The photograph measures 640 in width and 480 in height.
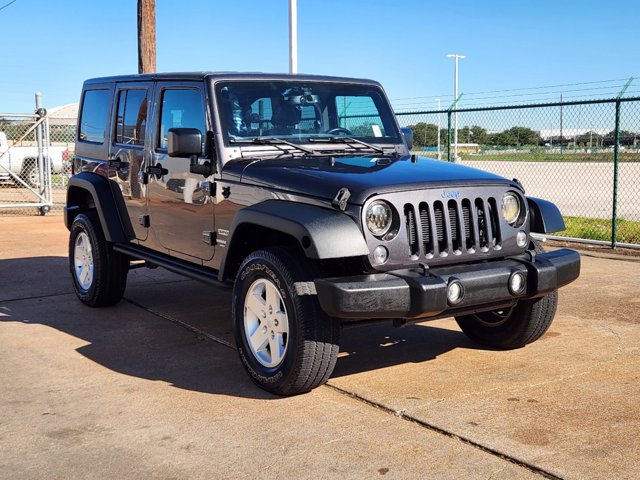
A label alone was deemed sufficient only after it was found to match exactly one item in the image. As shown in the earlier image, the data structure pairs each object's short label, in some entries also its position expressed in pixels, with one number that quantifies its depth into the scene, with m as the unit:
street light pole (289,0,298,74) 13.38
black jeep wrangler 4.36
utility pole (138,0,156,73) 15.05
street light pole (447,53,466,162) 12.67
